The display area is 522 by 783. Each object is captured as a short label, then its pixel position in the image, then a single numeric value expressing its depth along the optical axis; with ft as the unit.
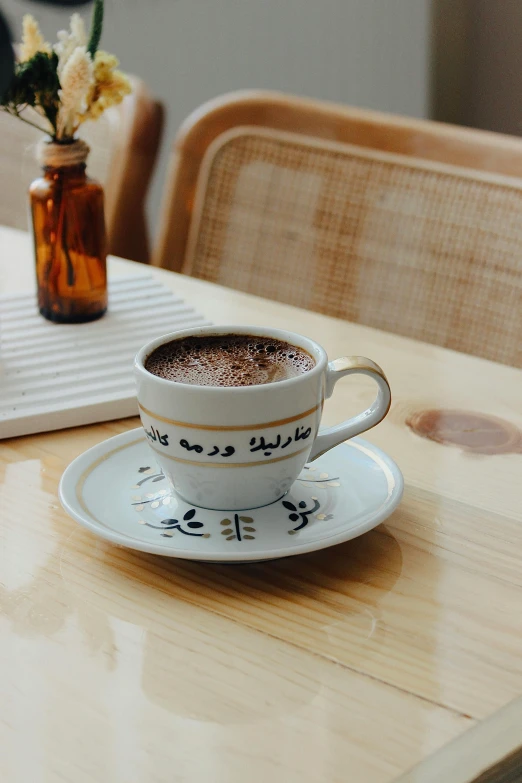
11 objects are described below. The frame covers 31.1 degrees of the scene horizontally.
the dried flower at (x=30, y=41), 2.56
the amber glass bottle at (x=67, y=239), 2.78
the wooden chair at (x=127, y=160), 4.75
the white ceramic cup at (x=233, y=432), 1.61
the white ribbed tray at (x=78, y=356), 2.24
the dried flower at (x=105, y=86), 2.66
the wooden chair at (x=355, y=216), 3.70
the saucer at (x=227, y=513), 1.61
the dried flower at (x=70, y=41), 2.60
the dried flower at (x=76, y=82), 2.52
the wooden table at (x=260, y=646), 1.22
